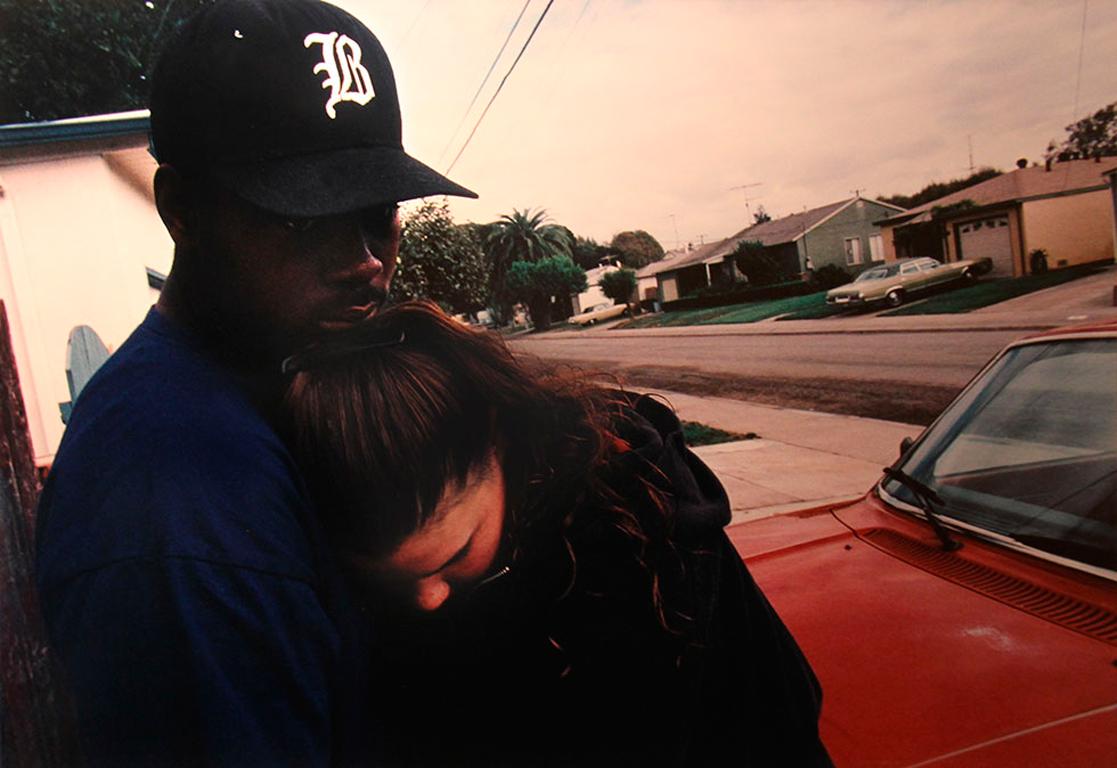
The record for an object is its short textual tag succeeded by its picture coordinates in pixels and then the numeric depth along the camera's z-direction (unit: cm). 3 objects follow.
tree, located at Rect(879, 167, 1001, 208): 5183
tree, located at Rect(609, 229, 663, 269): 6475
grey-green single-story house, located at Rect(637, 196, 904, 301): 4147
